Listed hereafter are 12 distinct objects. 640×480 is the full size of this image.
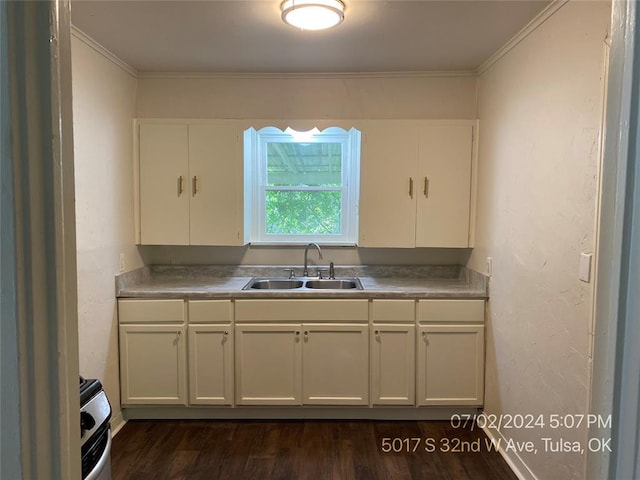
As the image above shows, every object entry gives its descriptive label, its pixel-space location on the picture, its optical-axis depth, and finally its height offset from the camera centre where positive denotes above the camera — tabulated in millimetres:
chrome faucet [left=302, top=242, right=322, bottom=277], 3047 -322
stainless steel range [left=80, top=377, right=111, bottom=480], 1132 -673
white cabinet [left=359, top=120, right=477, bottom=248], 2795 +220
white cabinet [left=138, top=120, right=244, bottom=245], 2812 +203
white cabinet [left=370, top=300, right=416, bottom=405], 2607 -920
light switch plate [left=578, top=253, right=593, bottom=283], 1568 -205
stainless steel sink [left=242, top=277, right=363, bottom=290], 2994 -544
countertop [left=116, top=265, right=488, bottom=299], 2596 -509
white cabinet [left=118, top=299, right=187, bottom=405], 2596 -936
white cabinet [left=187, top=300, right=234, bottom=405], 2600 -932
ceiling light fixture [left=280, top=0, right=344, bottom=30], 1807 +943
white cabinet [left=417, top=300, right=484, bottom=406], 2602 -916
